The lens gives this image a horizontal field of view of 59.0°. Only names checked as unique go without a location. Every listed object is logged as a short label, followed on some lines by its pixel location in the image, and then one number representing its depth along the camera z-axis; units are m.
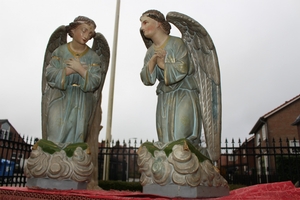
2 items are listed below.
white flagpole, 8.44
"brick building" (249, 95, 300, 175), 18.59
